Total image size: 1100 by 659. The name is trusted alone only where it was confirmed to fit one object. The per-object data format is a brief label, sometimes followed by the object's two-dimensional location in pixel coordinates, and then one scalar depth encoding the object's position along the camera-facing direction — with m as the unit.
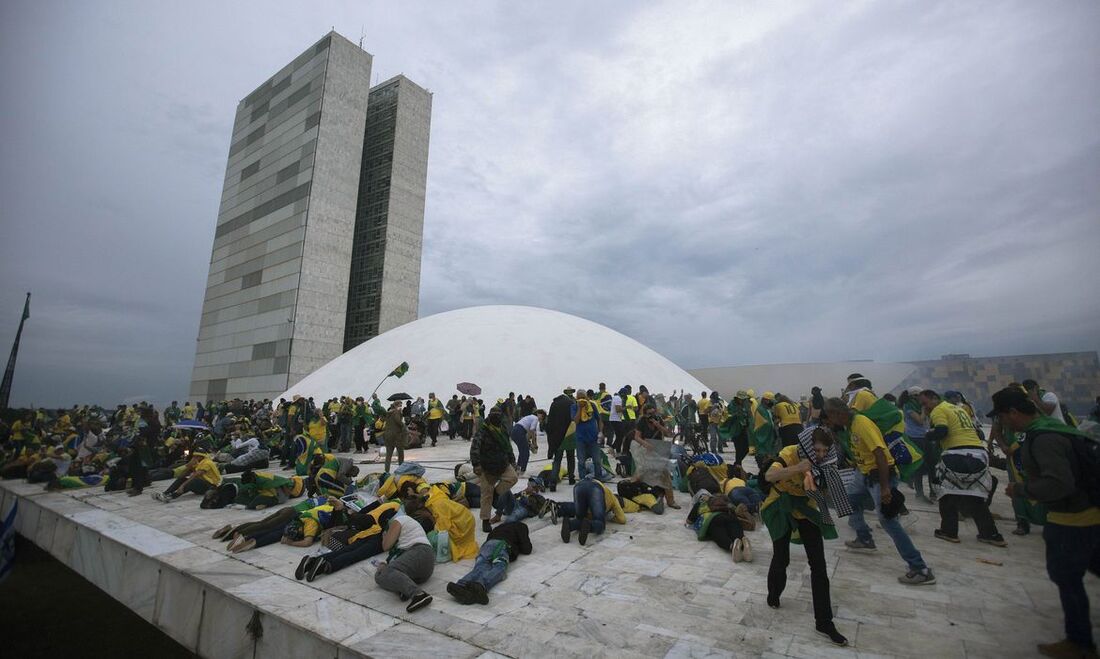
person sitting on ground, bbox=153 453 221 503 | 8.09
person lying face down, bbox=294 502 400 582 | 4.52
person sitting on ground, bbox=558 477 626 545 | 5.60
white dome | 27.05
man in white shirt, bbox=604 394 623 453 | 10.70
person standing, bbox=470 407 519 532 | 6.09
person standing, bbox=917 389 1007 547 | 5.07
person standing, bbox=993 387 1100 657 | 2.80
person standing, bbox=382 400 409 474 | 10.13
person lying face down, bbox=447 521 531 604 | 3.89
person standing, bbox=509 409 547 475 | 9.46
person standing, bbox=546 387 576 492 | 8.27
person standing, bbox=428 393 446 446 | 16.67
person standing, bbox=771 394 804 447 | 5.93
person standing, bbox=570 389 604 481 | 7.98
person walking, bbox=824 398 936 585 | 4.04
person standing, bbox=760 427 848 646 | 3.26
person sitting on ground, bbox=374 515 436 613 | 3.91
